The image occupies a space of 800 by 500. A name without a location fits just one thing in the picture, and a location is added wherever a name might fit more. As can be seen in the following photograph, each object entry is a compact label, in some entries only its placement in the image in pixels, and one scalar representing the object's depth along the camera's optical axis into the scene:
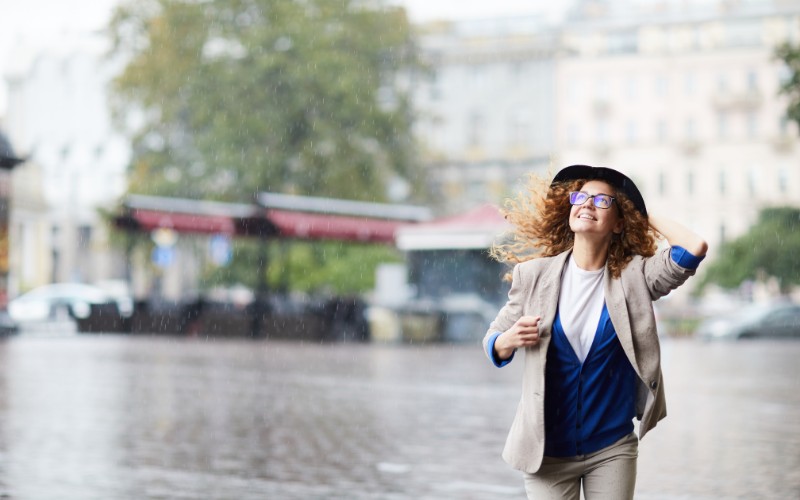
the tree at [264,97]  44.28
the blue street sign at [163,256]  42.25
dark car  44.75
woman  4.36
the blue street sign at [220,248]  40.31
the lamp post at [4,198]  29.83
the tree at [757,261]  62.84
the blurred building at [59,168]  87.88
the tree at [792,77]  14.54
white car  47.53
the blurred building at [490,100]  96.00
